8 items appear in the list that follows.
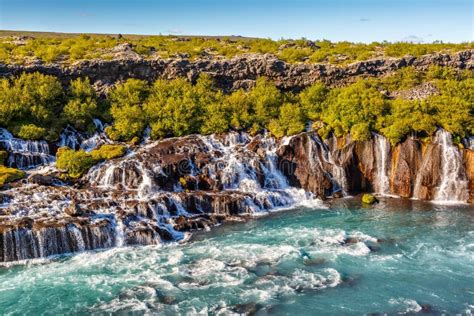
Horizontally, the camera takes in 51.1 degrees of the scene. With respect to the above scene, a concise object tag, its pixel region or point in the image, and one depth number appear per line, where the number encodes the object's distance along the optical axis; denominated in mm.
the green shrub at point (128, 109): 57219
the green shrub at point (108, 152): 51750
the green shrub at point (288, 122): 56844
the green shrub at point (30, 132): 53738
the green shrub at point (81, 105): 57938
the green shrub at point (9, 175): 46312
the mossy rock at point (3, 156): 50512
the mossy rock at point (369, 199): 50406
